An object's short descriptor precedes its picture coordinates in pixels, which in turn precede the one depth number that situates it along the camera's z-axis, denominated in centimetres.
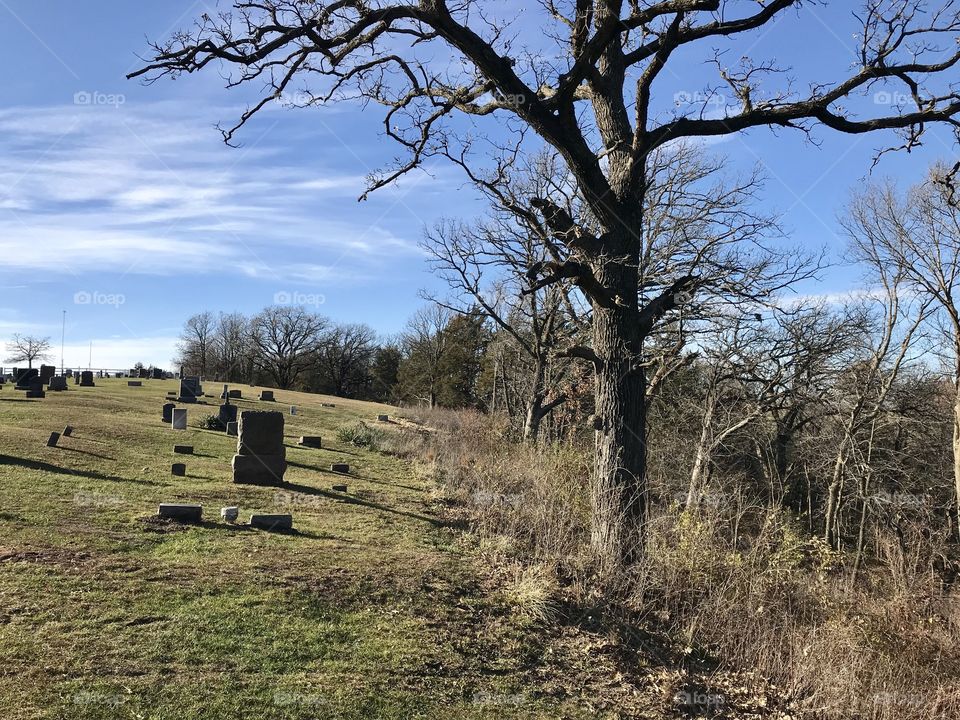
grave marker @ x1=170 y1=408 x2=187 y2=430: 1989
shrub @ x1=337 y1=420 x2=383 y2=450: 2409
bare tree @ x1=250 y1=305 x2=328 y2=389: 7656
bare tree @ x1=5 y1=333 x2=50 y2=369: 5773
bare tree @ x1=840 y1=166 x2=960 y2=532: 2127
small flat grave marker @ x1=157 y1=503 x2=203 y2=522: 955
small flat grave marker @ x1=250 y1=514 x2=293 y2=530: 975
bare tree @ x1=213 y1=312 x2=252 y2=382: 7769
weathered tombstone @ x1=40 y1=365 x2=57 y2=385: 3102
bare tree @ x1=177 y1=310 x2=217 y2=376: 8338
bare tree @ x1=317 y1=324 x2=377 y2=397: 7688
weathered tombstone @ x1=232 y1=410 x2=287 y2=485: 1349
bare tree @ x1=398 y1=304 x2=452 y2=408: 5965
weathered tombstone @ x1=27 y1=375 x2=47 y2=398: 2373
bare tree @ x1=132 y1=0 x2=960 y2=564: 763
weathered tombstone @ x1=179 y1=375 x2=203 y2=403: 2940
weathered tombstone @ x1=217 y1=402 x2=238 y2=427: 2264
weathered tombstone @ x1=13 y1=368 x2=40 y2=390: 2706
